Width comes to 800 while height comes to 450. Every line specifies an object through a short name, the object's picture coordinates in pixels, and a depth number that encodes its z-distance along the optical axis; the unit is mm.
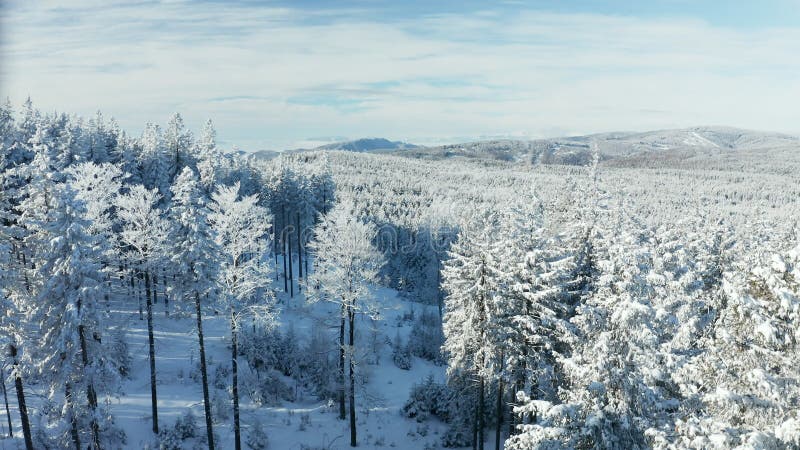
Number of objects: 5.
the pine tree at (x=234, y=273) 21875
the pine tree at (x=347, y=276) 26125
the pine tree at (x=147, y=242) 22422
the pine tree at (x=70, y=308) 16766
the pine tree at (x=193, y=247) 19891
